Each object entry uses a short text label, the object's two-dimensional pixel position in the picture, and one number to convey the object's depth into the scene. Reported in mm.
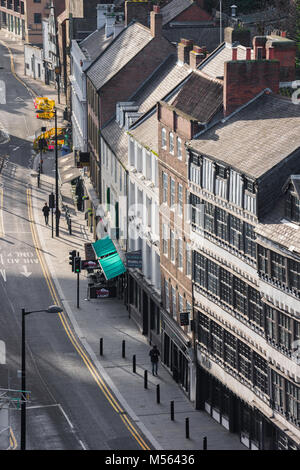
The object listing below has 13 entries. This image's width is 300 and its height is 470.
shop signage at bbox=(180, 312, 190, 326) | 68625
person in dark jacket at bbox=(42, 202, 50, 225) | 106250
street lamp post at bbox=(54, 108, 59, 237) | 102062
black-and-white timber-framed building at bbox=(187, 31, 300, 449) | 55750
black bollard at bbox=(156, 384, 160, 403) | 69125
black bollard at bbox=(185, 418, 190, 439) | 63659
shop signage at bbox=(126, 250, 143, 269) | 80438
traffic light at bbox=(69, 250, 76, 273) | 85731
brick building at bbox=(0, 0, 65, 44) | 198375
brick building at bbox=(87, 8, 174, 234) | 93875
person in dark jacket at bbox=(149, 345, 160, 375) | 72938
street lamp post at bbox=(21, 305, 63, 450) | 57531
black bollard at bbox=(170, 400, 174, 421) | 66438
